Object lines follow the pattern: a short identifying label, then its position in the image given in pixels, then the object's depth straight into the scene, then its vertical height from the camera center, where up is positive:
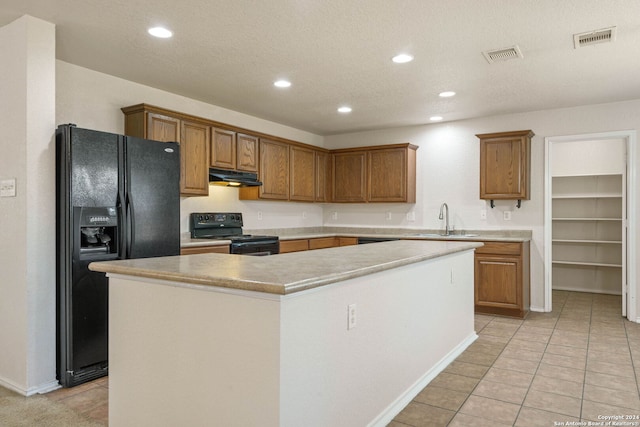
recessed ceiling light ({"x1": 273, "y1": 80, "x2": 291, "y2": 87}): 4.06 +1.21
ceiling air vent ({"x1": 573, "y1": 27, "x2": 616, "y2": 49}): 2.91 +1.19
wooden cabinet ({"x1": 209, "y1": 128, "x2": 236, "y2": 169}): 4.56 +0.67
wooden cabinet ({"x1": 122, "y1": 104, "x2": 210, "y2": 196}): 3.88 +0.72
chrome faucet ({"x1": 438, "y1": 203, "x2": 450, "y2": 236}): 5.74 -0.08
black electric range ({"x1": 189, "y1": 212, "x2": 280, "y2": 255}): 4.43 -0.25
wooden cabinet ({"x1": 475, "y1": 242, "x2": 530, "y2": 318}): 4.75 -0.74
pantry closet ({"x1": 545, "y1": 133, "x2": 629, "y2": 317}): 6.20 -0.08
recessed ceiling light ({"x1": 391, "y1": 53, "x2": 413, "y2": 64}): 3.37 +1.20
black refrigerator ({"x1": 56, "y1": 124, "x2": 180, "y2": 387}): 2.88 -0.09
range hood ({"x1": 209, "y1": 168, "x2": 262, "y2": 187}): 4.56 +0.36
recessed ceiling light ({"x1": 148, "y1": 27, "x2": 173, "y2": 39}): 2.94 +1.22
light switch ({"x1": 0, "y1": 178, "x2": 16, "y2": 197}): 2.88 +0.17
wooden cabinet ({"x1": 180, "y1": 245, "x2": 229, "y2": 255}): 3.87 -0.34
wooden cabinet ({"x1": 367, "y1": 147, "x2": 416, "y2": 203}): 5.85 +0.50
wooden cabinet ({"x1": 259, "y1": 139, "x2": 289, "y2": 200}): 5.30 +0.52
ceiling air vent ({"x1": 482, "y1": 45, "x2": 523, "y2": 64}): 3.22 +1.19
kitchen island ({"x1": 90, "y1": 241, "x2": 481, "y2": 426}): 1.57 -0.53
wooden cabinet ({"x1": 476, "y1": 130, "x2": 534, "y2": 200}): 5.04 +0.54
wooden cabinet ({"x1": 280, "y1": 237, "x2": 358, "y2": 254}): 5.16 -0.41
